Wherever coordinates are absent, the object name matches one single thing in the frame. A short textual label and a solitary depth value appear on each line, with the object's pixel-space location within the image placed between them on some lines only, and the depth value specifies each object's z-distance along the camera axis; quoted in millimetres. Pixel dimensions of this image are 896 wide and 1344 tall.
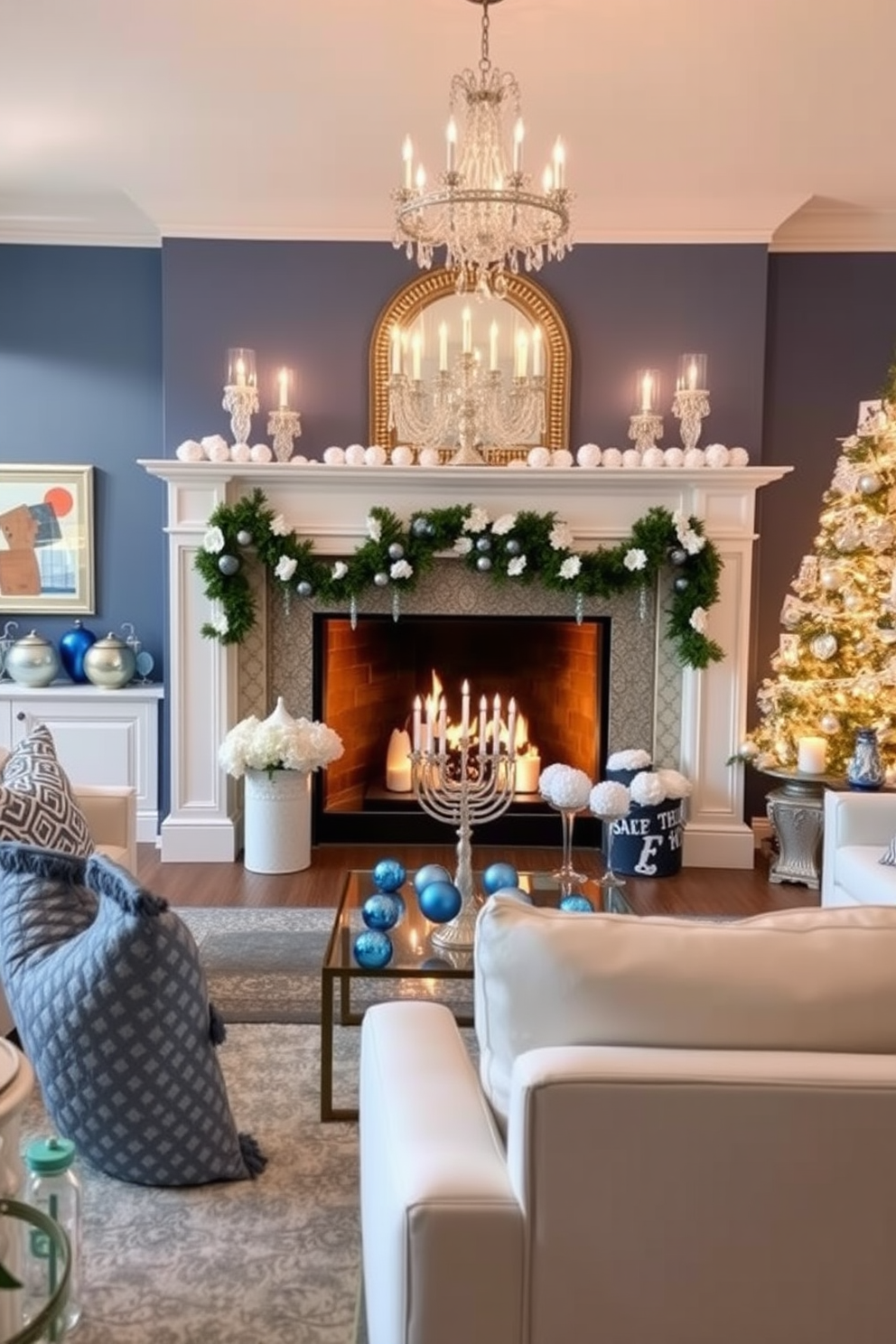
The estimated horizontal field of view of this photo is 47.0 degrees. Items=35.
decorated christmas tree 4469
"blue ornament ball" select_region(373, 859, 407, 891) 3006
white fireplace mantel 4652
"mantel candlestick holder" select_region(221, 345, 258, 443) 4504
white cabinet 4852
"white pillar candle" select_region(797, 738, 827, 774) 4434
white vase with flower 4402
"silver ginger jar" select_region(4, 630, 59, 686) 4918
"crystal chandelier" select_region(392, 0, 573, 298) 2805
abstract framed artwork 5113
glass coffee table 2475
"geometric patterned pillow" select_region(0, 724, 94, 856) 2543
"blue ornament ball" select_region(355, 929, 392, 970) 2541
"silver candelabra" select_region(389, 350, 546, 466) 4531
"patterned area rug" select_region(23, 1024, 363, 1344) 1812
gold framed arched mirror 4734
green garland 4590
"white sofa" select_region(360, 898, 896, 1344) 1204
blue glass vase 5078
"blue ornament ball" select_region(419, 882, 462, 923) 2740
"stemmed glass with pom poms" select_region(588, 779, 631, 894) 3275
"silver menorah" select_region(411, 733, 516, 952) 2721
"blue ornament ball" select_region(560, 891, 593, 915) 2647
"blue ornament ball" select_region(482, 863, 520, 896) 2902
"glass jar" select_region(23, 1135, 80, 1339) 1470
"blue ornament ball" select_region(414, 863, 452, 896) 2840
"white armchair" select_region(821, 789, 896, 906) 3410
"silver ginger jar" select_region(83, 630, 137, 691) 4957
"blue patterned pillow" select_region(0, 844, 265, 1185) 2037
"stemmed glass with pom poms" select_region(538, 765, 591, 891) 3230
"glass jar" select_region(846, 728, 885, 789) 4242
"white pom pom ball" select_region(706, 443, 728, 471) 4570
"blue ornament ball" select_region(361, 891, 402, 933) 2732
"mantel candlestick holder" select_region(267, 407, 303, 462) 4609
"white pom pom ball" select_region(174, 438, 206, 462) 4602
